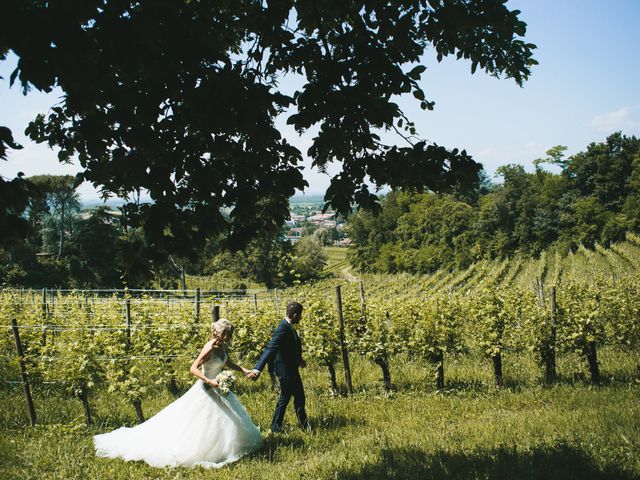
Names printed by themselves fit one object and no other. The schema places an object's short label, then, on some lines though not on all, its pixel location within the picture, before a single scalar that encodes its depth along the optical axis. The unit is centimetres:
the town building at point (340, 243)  14640
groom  666
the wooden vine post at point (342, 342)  955
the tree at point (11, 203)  265
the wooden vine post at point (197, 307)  1062
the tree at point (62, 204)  5241
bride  585
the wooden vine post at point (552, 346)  955
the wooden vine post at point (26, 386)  800
